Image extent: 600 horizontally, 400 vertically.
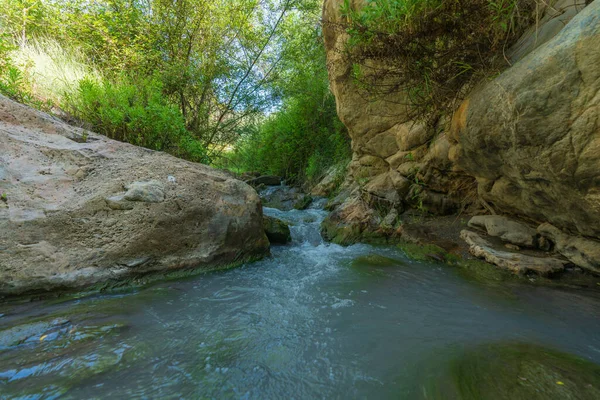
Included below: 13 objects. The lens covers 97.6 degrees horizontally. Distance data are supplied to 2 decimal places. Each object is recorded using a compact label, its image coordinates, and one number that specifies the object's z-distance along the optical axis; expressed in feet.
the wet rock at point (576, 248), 8.25
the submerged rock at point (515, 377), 4.00
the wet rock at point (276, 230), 14.32
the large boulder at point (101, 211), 7.41
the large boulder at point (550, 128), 6.34
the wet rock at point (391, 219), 14.87
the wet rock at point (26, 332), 5.26
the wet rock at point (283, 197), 25.75
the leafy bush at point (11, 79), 11.95
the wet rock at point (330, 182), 25.77
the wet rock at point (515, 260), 8.93
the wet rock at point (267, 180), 34.20
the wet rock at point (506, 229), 10.14
